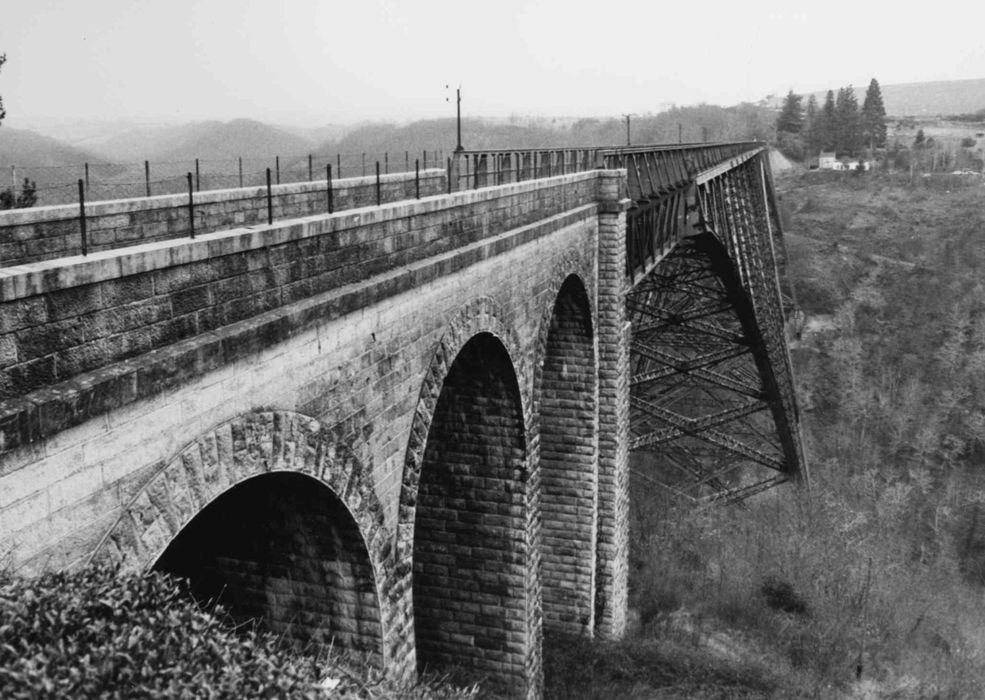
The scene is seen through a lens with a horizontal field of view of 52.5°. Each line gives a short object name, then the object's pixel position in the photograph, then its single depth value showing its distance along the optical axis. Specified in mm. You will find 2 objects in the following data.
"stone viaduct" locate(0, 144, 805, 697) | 5234
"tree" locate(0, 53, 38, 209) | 11927
